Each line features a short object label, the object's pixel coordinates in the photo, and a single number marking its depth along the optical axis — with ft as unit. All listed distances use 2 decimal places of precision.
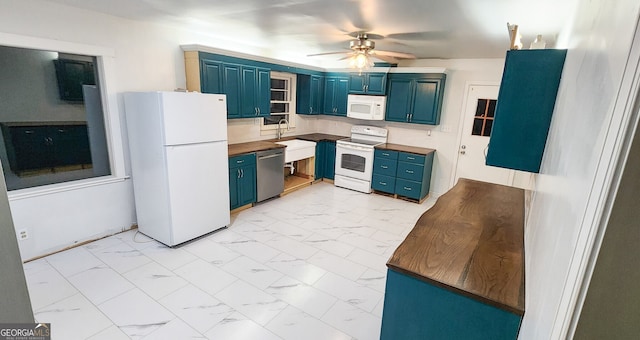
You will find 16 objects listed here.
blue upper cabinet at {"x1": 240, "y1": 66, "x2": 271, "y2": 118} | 14.30
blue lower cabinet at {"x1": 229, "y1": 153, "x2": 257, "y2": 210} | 13.52
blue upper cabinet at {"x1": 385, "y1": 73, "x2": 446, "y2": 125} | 16.08
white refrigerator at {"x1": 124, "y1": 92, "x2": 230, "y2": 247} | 9.95
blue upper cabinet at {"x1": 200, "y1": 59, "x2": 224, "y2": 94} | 12.40
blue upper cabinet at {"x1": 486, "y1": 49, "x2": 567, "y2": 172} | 5.41
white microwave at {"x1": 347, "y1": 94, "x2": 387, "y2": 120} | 17.48
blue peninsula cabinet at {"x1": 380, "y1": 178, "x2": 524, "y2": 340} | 4.41
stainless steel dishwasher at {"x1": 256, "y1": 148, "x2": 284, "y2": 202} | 14.87
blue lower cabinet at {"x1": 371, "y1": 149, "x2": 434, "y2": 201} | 16.24
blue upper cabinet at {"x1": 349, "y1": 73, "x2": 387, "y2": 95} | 17.26
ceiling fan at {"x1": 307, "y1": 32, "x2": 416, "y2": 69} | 11.01
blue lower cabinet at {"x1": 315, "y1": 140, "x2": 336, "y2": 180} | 19.08
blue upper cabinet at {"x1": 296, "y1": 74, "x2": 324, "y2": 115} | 18.98
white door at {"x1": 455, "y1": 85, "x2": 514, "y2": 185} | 15.44
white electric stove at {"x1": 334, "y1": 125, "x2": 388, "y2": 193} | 17.61
